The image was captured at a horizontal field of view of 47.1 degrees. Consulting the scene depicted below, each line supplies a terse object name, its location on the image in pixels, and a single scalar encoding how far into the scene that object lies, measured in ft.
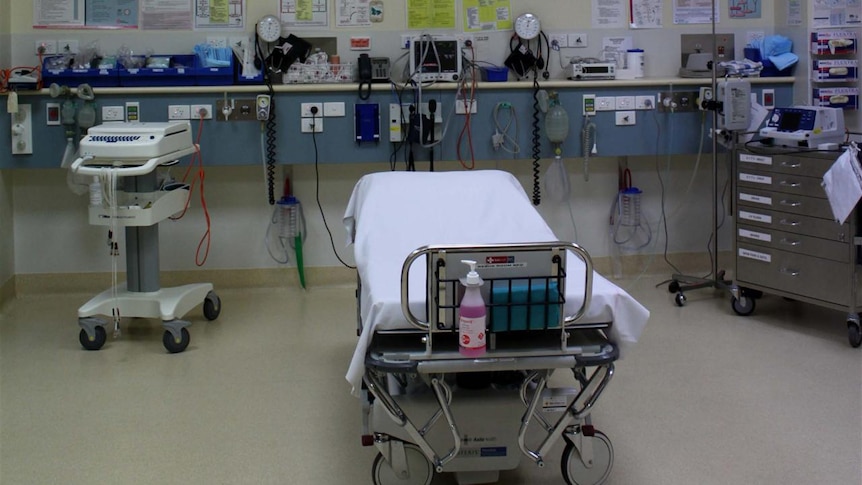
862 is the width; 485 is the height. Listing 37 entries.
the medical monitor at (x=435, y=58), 17.35
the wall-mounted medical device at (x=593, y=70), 17.62
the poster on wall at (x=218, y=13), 17.76
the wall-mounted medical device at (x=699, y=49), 18.22
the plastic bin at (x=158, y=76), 16.96
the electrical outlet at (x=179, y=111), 17.10
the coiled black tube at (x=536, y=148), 17.51
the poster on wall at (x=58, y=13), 17.54
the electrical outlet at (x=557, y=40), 18.24
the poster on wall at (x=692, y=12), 18.58
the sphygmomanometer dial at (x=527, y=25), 17.84
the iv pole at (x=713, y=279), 17.02
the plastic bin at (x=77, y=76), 16.79
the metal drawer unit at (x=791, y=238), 14.70
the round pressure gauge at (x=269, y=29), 17.40
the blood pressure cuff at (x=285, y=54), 17.46
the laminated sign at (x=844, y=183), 13.99
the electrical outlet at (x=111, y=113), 17.02
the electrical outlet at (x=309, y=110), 17.28
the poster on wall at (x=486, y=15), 18.11
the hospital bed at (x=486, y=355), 8.69
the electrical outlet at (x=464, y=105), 17.51
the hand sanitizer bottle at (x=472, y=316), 8.39
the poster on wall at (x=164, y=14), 17.66
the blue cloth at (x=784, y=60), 17.85
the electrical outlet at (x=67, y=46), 17.53
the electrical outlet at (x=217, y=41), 17.74
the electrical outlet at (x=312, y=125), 17.33
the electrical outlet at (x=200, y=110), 17.11
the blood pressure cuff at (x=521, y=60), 17.92
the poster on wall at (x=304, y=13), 17.83
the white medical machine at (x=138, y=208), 14.37
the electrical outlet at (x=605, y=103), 17.75
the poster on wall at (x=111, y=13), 17.58
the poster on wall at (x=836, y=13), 16.81
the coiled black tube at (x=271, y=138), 17.20
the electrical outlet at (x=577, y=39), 18.30
